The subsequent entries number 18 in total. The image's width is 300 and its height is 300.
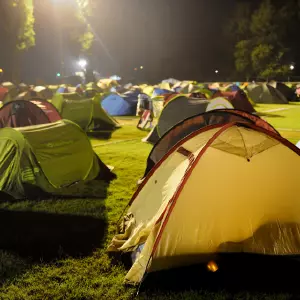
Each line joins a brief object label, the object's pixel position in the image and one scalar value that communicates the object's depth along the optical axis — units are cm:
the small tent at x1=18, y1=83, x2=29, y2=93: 3077
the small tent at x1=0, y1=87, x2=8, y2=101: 2571
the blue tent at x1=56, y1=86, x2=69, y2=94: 3183
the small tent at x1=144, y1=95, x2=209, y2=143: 1335
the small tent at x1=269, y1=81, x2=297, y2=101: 3438
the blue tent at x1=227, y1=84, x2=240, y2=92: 3181
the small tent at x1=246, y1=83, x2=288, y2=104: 3216
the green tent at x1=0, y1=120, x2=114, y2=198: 750
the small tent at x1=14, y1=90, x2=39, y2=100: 2513
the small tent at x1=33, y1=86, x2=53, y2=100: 3096
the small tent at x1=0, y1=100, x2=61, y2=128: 1202
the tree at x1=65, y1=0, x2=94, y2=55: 6226
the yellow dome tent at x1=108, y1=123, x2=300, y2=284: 474
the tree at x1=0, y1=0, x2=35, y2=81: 4081
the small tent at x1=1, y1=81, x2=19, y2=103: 2529
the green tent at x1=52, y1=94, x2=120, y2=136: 1630
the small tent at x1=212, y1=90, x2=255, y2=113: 2289
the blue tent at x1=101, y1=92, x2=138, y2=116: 2284
